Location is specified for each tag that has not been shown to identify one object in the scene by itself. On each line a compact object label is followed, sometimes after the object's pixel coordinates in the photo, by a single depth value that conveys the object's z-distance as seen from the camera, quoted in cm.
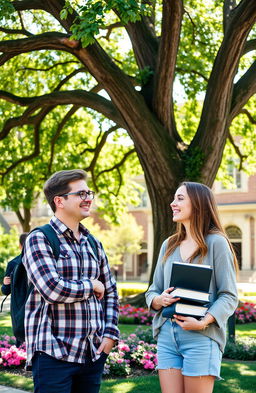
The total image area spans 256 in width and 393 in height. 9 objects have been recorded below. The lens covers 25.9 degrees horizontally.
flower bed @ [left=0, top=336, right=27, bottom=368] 723
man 305
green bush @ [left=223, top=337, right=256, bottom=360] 864
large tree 1064
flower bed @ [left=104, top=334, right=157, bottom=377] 699
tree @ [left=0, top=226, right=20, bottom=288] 2369
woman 332
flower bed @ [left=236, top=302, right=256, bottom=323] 1357
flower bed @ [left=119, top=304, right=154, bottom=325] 1238
